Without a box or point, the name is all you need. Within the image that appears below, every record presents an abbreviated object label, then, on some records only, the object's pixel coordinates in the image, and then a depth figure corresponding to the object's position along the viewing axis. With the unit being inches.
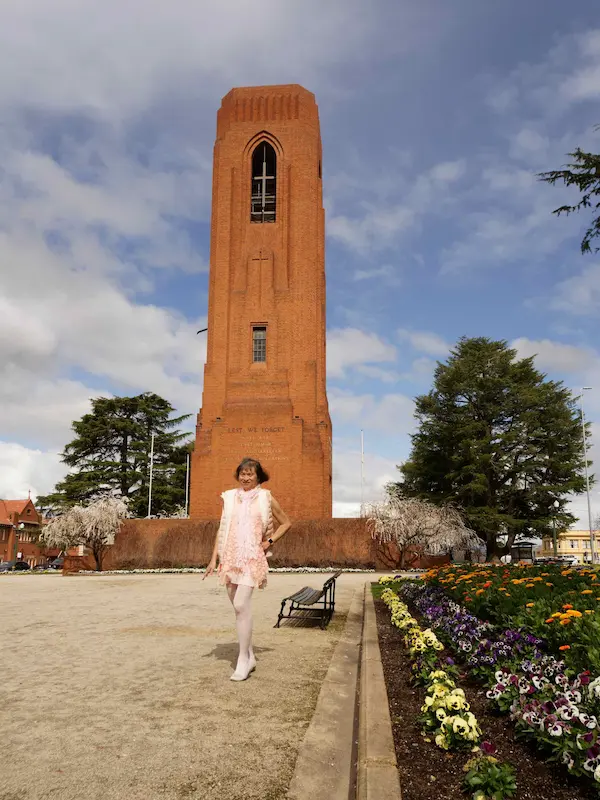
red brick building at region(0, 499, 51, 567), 2743.6
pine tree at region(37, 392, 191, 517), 1918.1
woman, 214.5
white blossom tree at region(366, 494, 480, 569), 1160.2
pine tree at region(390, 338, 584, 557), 1560.0
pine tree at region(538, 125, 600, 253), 521.0
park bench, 343.3
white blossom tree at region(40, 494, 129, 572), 1199.6
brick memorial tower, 1264.8
